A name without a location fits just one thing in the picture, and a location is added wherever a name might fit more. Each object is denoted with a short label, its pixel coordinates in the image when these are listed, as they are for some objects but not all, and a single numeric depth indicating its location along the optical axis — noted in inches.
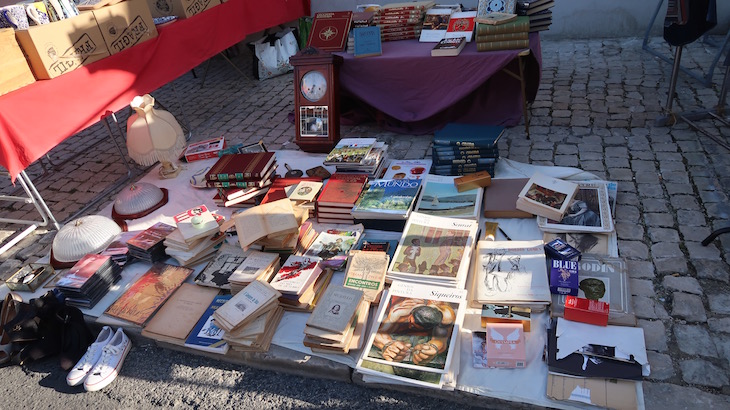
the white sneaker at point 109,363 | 111.0
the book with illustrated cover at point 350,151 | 163.9
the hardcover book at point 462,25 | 183.6
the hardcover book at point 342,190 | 145.2
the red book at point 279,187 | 150.3
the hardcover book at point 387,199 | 138.4
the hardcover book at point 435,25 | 189.2
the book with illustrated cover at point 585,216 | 127.9
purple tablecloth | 176.6
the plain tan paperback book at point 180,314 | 117.3
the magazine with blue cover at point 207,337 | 112.9
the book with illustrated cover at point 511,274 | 108.4
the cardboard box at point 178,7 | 205.3
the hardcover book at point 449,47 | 173.5
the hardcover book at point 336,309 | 102.0
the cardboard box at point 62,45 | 150.3
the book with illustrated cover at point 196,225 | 133.1
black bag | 116.6
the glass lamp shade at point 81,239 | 141.2
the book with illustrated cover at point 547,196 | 131.6
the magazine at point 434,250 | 116.3
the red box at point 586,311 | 101.3
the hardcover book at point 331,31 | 196.1
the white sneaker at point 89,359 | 112.2
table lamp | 165.6
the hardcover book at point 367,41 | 187.2
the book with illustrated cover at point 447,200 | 138.4
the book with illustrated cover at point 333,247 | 127.3
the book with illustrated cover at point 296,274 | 116.5
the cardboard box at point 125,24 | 171.5
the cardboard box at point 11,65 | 144.0
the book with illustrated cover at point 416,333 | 97.1
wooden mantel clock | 185.3
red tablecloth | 141.8
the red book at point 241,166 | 157.6
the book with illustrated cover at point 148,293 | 123.8
